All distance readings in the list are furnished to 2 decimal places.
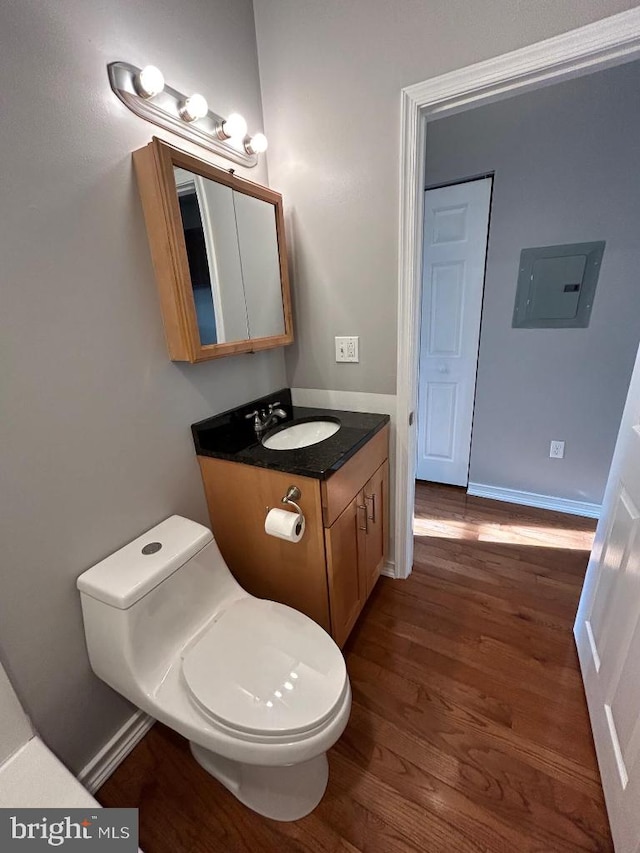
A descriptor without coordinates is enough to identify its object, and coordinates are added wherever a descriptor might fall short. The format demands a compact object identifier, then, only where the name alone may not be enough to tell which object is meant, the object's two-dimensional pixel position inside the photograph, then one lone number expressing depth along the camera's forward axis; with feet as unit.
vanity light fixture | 3.14
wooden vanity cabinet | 3.80
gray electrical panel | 6.08
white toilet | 2.64
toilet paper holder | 3.71
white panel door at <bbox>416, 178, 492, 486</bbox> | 6.77
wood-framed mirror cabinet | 3.31
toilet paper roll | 3.51
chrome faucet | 4.89
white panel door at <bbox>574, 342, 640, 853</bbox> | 2.81
